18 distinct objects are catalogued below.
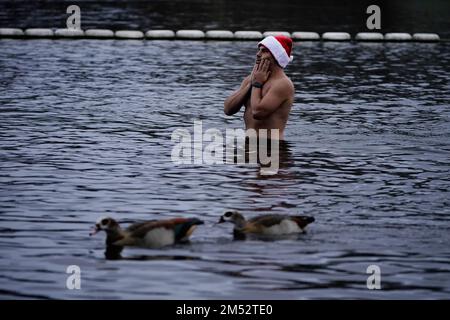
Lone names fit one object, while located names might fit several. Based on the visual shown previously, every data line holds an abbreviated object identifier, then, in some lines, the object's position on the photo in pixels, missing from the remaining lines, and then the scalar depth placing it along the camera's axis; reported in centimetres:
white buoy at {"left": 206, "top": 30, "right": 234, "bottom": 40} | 3436
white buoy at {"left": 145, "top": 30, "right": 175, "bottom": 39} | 3425
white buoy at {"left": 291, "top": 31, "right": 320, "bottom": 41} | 3447
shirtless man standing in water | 1691
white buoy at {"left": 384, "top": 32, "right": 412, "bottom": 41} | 3481
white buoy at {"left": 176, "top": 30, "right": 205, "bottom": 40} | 3419
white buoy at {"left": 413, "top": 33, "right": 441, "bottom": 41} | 3484
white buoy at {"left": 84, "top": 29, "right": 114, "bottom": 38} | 3400
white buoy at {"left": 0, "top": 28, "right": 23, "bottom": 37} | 3369
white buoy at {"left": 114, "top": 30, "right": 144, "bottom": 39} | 3416
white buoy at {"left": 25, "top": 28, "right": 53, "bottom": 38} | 3378
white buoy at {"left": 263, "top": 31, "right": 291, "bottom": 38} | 3455
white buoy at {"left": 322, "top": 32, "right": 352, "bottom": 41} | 3469
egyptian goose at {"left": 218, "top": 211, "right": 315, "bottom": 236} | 1177
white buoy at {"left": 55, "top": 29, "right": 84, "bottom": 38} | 3381
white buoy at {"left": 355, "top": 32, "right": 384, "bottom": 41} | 3469
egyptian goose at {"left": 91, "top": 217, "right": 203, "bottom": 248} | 1126
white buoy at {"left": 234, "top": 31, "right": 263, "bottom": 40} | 3450
